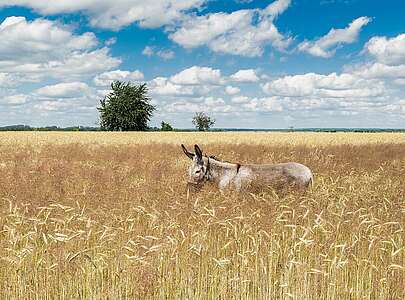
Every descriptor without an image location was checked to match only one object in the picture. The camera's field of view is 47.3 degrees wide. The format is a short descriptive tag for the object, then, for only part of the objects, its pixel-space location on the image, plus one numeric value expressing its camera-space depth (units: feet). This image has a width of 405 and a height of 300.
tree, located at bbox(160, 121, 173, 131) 359.46
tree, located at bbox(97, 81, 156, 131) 297.53
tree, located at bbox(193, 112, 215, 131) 482.28
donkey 30.19
